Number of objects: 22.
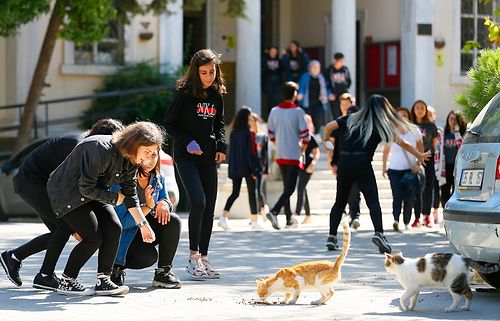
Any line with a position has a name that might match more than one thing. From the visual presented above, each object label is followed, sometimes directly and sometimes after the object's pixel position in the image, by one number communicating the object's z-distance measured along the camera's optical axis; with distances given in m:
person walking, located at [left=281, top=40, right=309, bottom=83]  26.20
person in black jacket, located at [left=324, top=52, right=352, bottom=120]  24.95
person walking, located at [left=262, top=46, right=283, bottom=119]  26.25
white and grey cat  8.89
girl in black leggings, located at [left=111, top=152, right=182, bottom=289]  9.71
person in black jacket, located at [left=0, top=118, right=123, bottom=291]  9.52
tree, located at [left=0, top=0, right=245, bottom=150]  19.91
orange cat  9.10
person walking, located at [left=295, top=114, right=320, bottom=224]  18.30
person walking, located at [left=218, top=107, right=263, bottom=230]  17.30
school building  24.39
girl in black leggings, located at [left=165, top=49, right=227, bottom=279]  10.66
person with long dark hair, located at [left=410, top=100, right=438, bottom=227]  17.56
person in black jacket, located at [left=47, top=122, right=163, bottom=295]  8.91
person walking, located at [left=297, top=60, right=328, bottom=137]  24.20
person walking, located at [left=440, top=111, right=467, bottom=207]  17.81
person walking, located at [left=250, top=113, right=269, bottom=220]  17.89
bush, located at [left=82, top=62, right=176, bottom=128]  23.72
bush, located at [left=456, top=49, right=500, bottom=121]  12.30
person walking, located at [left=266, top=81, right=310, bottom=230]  17.45
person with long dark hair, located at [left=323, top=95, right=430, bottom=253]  13.20
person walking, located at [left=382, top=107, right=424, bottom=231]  16.81
